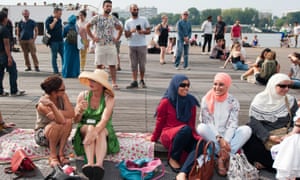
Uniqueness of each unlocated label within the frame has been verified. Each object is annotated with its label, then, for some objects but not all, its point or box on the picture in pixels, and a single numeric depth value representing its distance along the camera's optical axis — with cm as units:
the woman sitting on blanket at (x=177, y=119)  428
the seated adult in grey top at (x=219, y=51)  1509
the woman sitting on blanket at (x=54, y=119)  427
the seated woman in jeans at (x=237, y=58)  1223
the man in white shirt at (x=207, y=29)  1638
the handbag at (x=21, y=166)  407
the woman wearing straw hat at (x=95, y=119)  418
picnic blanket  454
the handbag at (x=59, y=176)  363
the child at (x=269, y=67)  884
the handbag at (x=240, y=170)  400
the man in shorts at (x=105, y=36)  782
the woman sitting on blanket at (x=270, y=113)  445
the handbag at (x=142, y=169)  404
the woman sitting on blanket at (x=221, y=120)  428
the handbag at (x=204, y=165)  380
